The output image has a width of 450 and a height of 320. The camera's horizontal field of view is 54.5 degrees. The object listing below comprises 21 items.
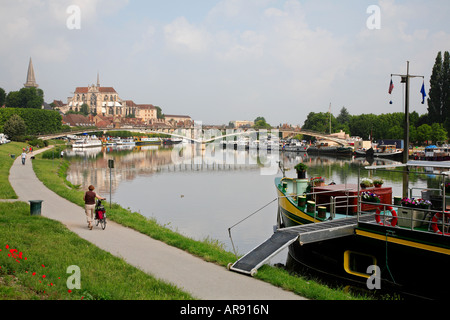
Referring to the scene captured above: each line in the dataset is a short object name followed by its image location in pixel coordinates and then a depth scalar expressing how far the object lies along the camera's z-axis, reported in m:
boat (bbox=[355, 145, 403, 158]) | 80.22
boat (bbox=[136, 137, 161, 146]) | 150.52
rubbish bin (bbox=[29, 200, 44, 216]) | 16.73
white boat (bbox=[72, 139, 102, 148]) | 102.68
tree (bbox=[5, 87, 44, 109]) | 138.88
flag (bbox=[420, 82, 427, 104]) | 21.98
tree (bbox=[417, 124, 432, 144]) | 82.62
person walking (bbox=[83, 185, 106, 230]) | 15.46
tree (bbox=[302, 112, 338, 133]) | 132.00
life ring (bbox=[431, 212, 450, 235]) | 10.88
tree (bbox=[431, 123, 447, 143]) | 79.00
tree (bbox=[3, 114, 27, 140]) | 78.75
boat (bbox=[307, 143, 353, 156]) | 94.81
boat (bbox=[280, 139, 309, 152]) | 110.70
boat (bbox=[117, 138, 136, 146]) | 132.50
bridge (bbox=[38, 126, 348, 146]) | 102.81
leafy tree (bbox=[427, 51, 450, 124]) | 77.81
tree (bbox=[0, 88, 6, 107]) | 137.14
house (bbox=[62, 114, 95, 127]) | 181.05
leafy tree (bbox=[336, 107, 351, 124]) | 164.38
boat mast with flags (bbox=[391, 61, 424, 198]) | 17.78
